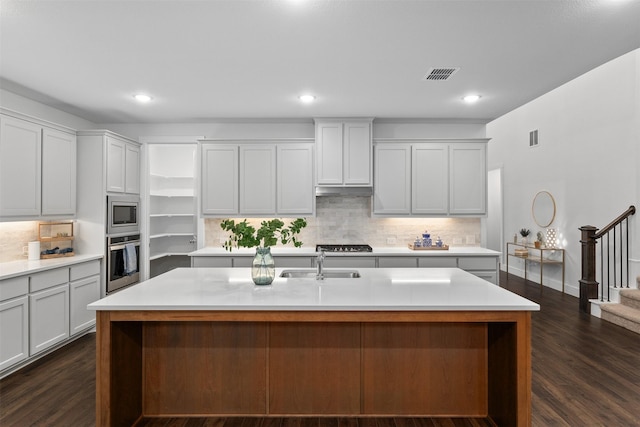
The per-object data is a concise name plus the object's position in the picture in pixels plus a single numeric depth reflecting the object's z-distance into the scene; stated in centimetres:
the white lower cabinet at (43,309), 314
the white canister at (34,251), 391
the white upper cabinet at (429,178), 507
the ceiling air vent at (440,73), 342
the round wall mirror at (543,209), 645
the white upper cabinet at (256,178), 507
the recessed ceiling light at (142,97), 413
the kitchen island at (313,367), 249
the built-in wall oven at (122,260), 456
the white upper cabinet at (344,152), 498
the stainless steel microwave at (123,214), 457
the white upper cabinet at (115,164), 456
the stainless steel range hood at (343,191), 500
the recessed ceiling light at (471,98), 423
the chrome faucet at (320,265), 293
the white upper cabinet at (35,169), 346
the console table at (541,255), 613
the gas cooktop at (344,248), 491
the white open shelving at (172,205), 623
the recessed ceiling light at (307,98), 417
